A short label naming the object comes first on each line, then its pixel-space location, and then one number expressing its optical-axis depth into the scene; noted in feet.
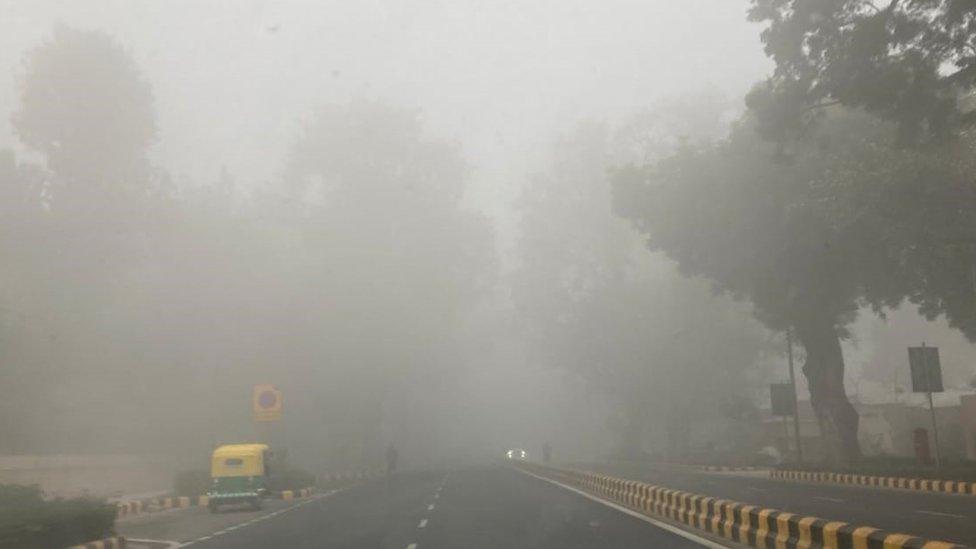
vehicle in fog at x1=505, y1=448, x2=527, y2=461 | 381.19
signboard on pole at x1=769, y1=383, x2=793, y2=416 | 151.43
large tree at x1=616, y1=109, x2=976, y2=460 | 100.01
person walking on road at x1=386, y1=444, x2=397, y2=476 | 196.85
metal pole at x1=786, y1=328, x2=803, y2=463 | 155.63
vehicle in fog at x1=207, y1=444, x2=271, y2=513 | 108.68
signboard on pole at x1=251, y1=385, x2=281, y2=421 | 150.20
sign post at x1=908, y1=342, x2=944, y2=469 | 103.30
